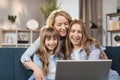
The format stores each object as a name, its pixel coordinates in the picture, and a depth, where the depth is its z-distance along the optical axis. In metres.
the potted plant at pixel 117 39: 5.58
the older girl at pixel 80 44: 2.00
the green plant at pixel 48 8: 5.91
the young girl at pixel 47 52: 1.94
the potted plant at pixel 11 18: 6.08
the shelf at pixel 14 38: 6.00
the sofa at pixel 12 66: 2.17
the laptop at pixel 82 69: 1.45
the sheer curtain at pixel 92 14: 6.02
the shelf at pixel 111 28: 5.55
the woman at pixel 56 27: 1.96
